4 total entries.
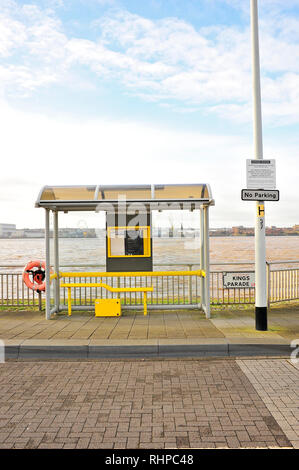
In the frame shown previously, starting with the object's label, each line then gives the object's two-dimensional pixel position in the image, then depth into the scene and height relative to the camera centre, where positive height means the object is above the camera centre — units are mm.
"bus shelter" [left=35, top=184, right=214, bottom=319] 8164 +259
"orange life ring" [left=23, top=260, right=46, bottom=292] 9156 -799
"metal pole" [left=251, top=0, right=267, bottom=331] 6929 +367
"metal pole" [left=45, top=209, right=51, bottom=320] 8033 -453
